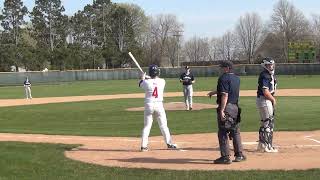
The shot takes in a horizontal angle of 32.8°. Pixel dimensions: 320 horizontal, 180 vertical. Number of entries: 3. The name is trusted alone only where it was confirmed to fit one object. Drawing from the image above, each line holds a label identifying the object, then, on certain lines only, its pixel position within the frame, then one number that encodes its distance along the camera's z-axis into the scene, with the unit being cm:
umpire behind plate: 971
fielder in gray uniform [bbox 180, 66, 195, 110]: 2284
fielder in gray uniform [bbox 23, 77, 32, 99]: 3966
